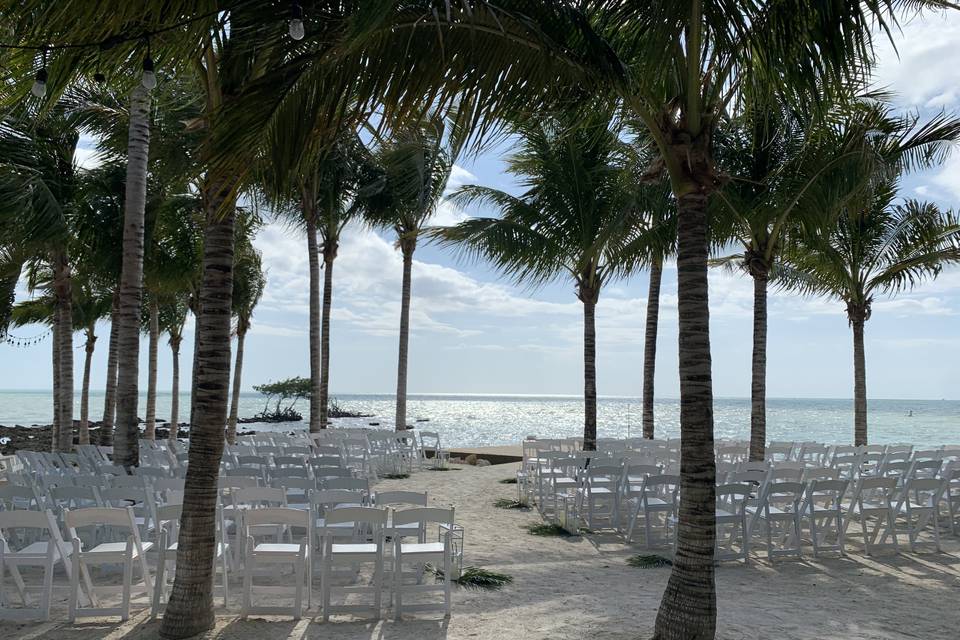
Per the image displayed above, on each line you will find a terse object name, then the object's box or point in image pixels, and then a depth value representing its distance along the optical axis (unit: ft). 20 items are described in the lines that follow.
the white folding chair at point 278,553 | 18.01
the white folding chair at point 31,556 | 17.46
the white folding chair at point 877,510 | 26.35
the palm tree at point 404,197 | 56.34
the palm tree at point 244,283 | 64.03
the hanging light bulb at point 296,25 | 13.24
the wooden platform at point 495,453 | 58.85
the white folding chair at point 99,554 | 17.31
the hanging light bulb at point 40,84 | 16.62
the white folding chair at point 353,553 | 18.06
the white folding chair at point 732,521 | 24.86
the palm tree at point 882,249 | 50.03
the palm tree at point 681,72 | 14.99
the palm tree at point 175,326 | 81.80
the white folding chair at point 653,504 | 26.43
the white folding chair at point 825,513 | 25.22
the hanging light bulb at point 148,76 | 15.72
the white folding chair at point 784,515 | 25.11
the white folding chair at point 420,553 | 18.38
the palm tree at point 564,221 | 46.93
